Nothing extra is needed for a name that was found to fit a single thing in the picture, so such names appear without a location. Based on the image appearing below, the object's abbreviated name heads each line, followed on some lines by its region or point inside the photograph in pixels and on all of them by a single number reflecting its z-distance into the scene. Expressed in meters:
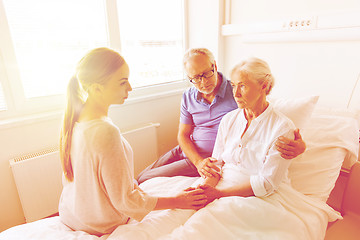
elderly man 1.58
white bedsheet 0.94
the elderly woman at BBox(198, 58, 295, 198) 1.10
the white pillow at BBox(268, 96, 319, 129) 1.30
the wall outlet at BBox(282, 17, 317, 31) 1.70
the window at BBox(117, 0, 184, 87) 2.16
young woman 0.88
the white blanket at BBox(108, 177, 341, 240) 0.95
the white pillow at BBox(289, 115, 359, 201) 1.25
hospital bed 0.96
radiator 1.58
